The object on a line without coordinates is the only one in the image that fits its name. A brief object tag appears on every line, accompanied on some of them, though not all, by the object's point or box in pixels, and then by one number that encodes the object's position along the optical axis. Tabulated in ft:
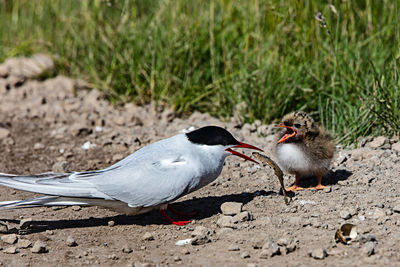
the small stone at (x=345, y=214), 23.38
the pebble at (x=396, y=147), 29.86
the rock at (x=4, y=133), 38.28
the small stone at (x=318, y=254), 20.51
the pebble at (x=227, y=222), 23.99
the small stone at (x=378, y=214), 23.17
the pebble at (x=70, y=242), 23.46
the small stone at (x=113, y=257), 22.25
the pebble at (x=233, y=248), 21.90
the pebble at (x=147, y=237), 23.85
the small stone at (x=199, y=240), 22.88
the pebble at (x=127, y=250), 22.67
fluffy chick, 26.53
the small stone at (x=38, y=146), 36.97
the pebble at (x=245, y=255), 21.27
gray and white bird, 24.30
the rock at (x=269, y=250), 21.09
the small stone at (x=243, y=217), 24.16
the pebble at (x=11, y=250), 22.84
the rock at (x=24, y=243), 23.40
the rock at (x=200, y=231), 23.36
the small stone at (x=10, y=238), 23.65
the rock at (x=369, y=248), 20.44
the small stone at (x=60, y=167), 33.17
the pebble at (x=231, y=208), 24.89
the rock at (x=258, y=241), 21.97
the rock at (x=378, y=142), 30.42
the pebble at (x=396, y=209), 23.38
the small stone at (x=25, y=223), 25.49
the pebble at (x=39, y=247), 22.93
